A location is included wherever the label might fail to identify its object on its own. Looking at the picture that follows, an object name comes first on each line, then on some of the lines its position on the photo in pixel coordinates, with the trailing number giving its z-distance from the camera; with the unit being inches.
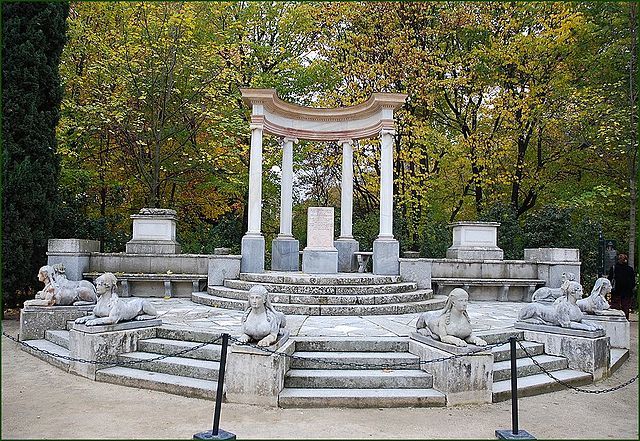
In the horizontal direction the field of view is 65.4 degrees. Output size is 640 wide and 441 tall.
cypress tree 465.7
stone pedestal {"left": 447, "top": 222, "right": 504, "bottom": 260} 551.5
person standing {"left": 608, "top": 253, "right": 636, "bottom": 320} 448.8
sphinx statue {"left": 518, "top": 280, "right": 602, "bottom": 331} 310.3
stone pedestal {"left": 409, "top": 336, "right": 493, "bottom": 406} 241.8
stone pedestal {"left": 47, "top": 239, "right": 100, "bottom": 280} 466.6
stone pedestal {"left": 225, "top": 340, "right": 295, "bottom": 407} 235.6
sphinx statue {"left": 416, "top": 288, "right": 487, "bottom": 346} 253.6
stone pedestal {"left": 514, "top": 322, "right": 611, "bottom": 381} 293.6
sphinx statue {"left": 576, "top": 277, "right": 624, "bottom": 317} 366.9
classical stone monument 500.7
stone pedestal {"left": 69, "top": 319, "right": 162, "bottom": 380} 278.8
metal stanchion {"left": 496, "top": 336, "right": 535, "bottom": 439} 201.9
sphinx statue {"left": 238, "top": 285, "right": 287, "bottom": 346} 248.1
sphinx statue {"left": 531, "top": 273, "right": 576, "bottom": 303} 376.5
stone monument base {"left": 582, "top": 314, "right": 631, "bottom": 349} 362.3
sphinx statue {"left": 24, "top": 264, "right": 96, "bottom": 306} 351.6
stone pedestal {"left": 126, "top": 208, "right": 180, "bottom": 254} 518.3
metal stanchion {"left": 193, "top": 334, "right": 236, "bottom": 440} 194.5
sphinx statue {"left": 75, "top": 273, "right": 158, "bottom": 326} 289.1
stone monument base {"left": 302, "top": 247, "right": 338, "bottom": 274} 517.3
